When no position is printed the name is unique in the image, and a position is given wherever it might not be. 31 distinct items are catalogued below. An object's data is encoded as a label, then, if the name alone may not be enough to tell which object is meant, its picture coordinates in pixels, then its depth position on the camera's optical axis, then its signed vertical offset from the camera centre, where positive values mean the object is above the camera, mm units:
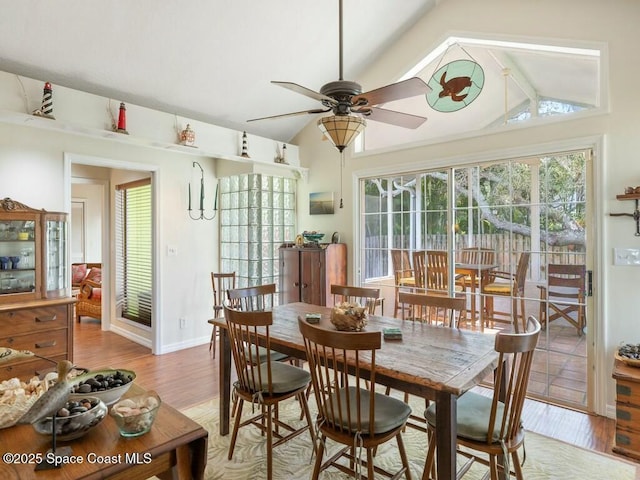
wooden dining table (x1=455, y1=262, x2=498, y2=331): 3691 -362
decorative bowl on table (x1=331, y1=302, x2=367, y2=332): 2330 -492
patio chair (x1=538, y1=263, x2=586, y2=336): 3193 -497
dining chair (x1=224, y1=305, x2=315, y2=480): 2209 -894
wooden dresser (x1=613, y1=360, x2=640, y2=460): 2473 -1157
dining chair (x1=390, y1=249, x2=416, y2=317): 4234 -361
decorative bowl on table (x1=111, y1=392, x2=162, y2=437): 1318 -618
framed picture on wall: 4918 +463
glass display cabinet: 3293 -123
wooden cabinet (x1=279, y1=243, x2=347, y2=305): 4441 -393
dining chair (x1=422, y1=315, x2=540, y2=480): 1671 -897
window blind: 5020 -167
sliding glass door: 3215 +39
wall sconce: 4879 +450
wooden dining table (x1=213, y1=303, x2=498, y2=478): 1670 -629
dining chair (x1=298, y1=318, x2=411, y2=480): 1747 -888
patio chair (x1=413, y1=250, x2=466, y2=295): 3934 -365
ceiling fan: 2050 +810
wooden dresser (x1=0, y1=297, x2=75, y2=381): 3117 -790
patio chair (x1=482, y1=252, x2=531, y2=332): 3473 -493
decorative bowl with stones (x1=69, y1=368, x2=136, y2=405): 1482 -588
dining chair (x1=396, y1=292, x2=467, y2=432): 2664 -473
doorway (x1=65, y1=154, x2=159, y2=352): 4871 -279
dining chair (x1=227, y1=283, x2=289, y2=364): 2981 -470
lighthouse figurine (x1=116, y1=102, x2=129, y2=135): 3518 +1097
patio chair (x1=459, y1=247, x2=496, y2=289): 3635 -190
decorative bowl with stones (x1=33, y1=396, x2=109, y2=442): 1265 -612
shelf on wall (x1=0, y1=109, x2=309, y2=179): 3076 +978
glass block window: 4828 +197
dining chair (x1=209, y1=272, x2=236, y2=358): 4543 -638
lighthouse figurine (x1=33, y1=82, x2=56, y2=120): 3094 +1106
